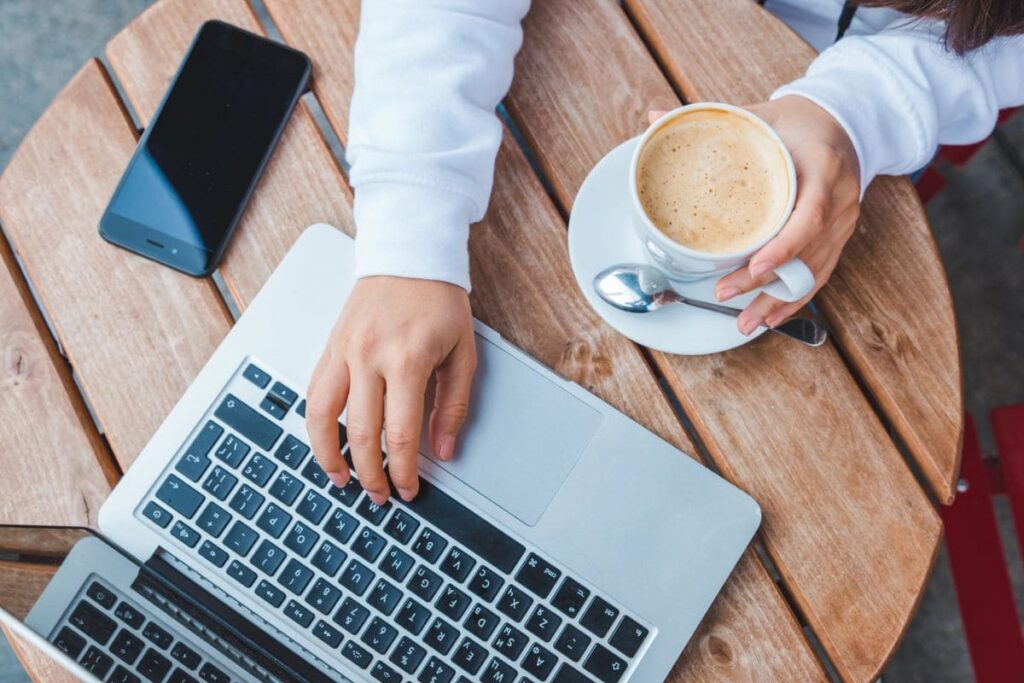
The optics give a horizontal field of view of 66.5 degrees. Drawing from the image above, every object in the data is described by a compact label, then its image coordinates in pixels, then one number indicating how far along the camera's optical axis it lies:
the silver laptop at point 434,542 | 0.59
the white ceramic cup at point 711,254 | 0.53
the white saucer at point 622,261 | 0.62
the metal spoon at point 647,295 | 0.61
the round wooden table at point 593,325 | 0.62
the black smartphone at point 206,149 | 0.66
